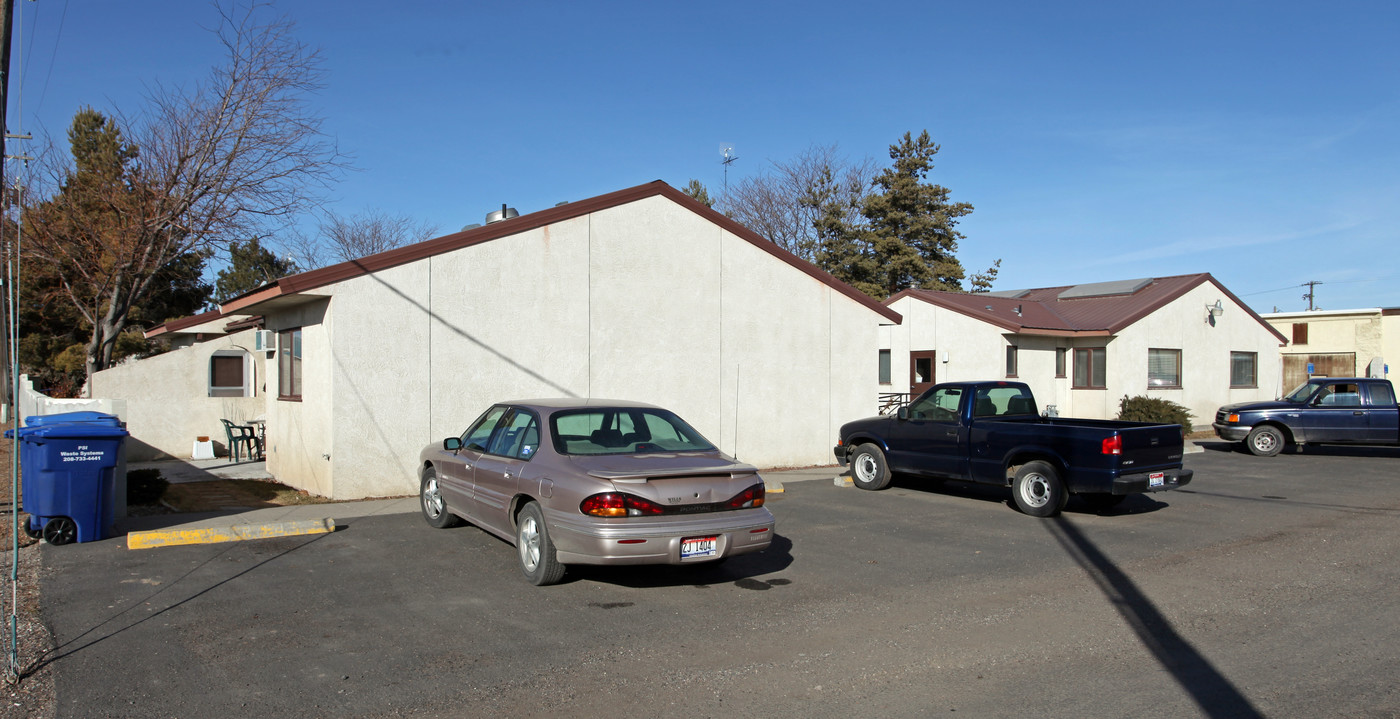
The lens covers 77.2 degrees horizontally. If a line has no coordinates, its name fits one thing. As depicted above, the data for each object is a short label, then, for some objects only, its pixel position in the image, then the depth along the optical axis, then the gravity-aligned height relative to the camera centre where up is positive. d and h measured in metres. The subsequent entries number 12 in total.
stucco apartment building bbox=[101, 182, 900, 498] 11.59 +0.41
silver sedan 6.56 -0.93
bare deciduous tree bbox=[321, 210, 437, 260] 42.41 +6.22
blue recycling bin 7.99 -0.98
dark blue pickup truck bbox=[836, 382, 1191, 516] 10.17 -0.95
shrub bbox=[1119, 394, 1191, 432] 23.05 -0.98
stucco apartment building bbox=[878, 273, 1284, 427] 24.09 +0.86
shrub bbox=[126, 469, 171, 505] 10.62 -1.43
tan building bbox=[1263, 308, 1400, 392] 34.59 +1.40
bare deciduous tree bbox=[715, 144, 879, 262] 43.47 +8.11
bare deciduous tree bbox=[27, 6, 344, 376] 18.02 +3.41
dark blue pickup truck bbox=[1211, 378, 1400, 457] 17.56 -0.87
